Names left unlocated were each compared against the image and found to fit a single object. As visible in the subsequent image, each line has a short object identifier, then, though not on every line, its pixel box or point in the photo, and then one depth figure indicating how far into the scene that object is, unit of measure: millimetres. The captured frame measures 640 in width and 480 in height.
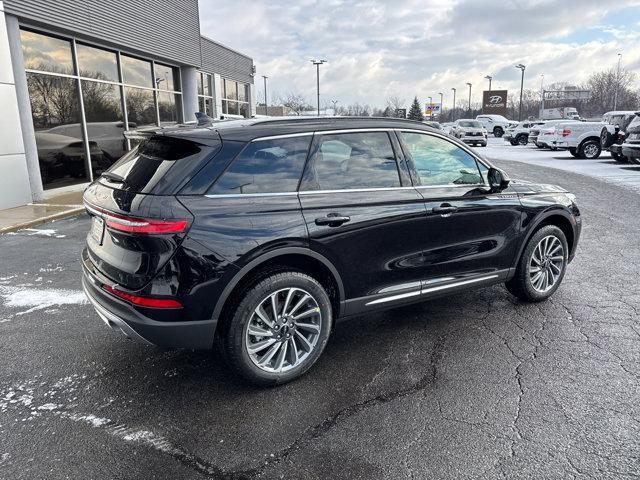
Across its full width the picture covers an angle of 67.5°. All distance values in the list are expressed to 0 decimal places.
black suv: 2854
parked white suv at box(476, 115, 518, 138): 42250
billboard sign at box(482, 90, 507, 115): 69812
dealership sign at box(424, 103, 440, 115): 71062
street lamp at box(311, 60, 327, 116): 47406
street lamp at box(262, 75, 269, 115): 66906
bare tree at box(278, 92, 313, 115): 64562
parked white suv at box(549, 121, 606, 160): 19812
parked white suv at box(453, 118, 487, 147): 31391
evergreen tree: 67375
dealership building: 9871
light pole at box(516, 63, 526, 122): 63469
